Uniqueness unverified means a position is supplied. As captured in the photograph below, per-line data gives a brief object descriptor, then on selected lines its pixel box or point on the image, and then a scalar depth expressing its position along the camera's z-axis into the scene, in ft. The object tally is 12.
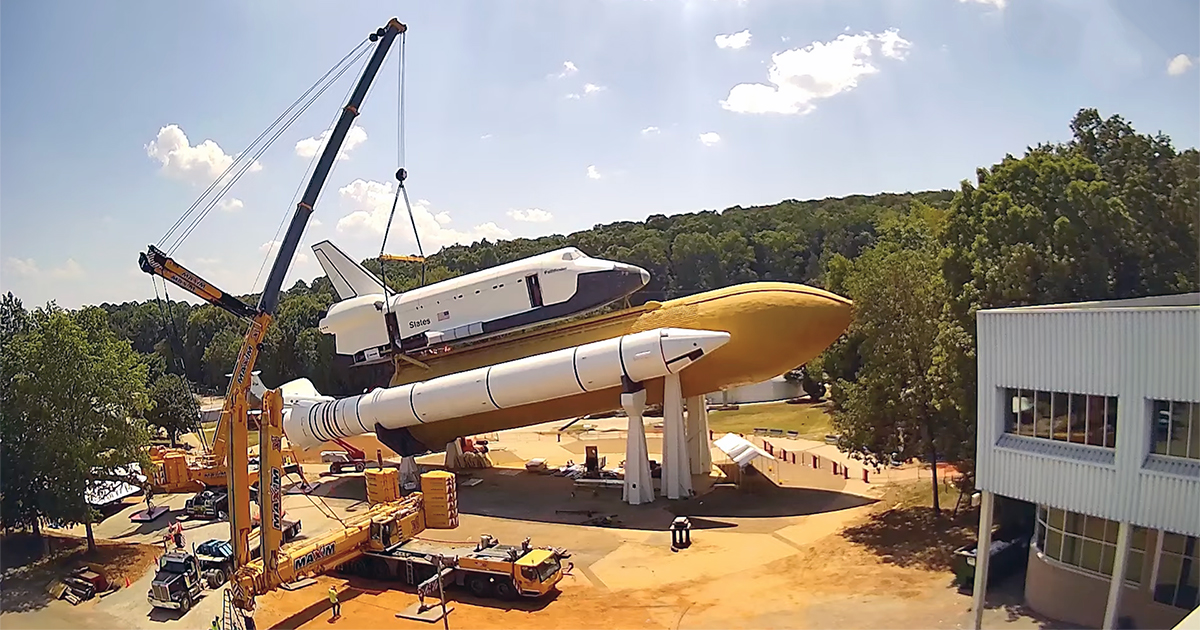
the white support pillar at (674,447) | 100.83
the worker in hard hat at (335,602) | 68.13
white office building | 45.29
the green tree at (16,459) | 78.79
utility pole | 64.08
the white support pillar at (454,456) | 131.75
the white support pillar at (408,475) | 117.91
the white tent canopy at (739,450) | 105.60
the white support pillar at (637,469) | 101.24
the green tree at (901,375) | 79.30
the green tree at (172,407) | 163.63
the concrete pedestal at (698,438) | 110.11
